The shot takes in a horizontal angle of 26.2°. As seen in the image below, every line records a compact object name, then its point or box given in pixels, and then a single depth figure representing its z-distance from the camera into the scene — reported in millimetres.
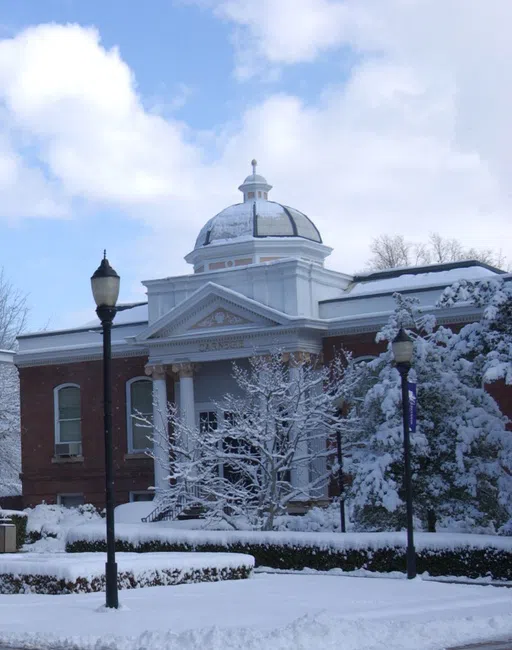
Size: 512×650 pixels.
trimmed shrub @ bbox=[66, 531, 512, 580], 20938
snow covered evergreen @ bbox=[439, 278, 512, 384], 22688
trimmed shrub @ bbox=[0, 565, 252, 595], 16862
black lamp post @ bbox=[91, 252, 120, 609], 14805
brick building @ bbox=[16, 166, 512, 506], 36906
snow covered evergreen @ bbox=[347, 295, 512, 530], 24906
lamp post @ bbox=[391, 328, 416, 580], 20156
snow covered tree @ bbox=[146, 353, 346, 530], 29016
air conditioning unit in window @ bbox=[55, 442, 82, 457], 43000
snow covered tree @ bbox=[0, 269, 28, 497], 50375
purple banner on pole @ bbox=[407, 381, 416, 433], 20734
